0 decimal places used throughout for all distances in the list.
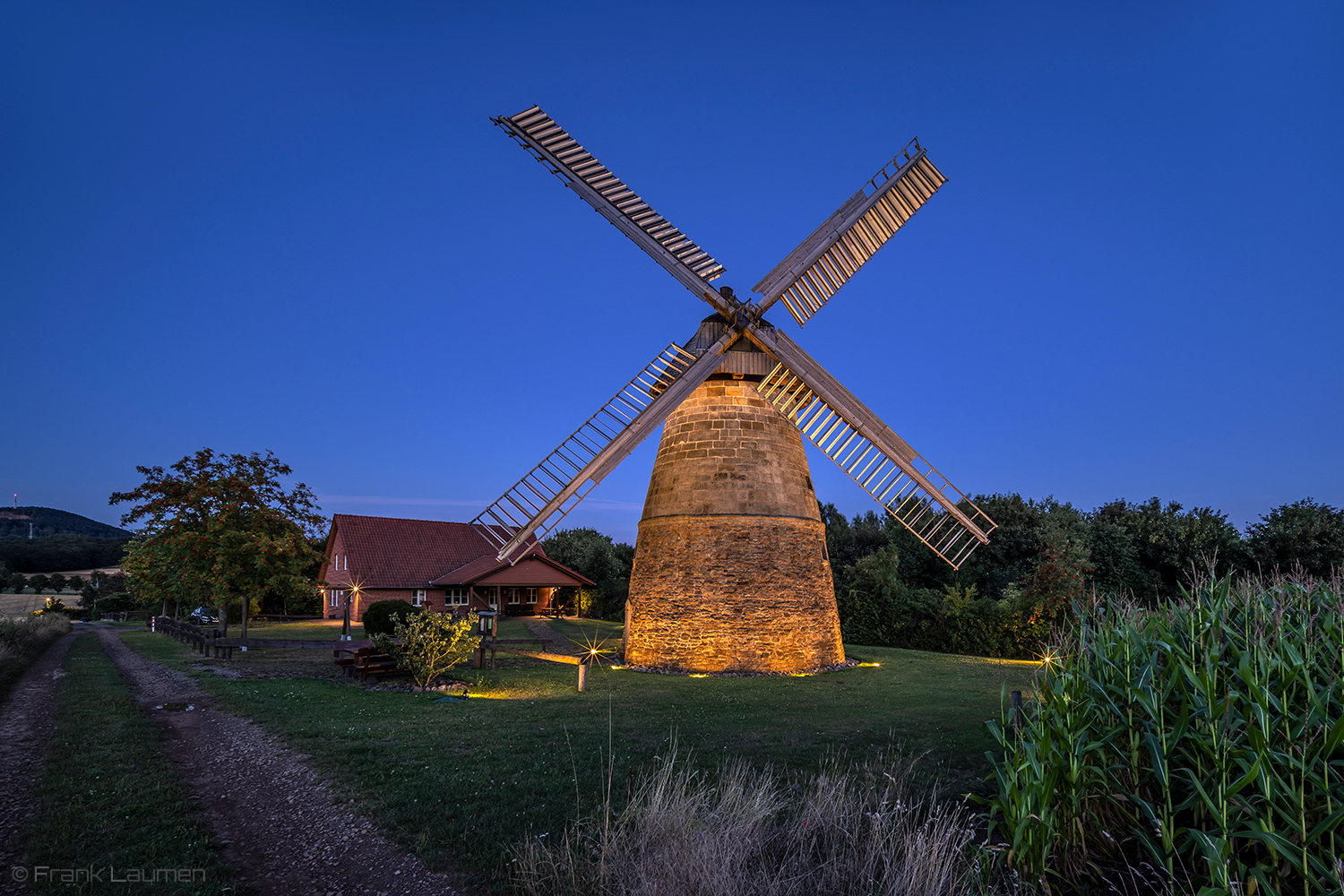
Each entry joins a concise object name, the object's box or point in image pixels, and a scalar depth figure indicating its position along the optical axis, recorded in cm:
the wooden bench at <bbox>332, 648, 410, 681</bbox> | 1411
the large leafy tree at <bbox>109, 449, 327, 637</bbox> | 1894
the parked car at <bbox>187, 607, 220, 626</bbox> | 3092
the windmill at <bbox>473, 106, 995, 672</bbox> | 1598
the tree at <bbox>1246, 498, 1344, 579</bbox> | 2475
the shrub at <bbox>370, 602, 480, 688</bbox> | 1315
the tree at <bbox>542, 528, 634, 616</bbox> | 3914
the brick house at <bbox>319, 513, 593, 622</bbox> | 3531
